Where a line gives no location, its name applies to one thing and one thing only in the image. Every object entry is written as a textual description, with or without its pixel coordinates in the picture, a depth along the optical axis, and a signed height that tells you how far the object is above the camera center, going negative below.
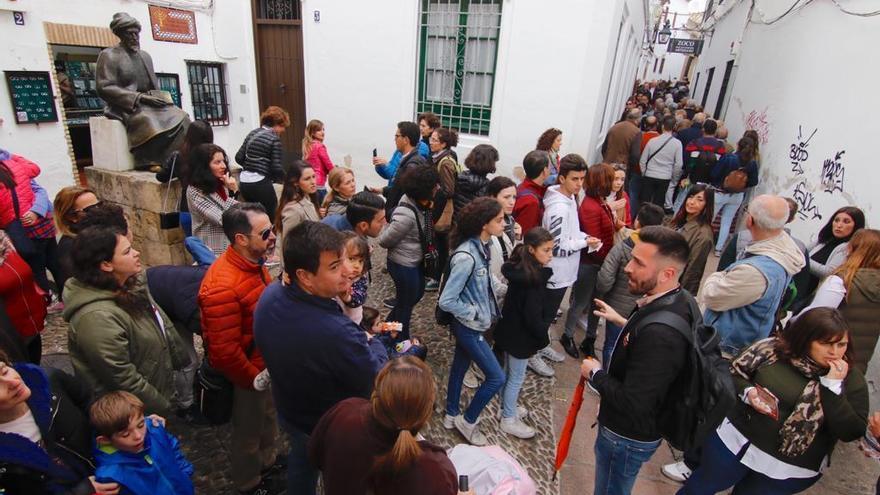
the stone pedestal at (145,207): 4.86 -1.45
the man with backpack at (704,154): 7.54 -0.81
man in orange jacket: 2.28 -1.16
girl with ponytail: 1.42 -1.11
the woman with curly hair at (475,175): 4.39 -0.80
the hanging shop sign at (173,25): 7.80 +0.73
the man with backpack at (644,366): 1.99 -1.13
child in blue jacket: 1.89 -1.56
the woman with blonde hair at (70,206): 3.08 -0.91
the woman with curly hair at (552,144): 5.62 -0.60
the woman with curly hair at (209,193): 3.65 -0.94
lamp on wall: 26.86 +3.58
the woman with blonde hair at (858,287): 3.09 -1.12
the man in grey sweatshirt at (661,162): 7.09 -0.92
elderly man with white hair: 2.92 -1.06
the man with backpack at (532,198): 4.21 -0.93
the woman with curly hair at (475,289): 2.94 -1.24
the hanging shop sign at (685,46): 20.78 +2.36
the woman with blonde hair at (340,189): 3.89 -0.88
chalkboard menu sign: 6.16 -0.47
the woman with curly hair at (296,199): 3.70 -0.96
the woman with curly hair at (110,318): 2.06 -1.10
